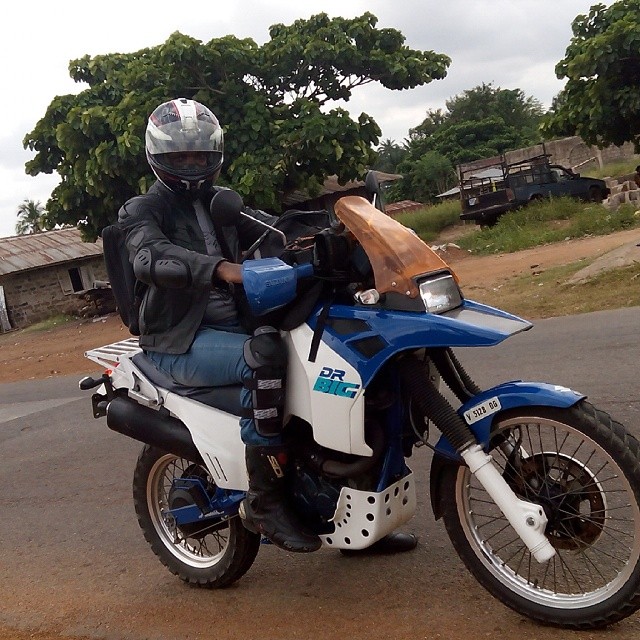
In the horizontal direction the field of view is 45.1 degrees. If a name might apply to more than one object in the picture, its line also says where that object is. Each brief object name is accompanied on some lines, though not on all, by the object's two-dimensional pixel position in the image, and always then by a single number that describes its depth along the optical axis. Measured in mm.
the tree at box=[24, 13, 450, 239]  19312
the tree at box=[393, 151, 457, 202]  54125
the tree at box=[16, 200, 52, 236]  67825
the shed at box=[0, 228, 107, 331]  30219
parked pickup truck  25359
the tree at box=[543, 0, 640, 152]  16688
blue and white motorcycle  2648
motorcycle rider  3027
